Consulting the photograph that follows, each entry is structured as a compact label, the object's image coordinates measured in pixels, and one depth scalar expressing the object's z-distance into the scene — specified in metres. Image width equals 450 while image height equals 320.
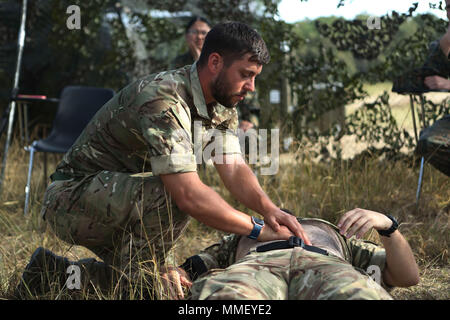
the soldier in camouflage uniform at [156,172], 2.38
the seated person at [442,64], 3.82
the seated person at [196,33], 5.13
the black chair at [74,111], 5.48
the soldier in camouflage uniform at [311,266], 1.94
